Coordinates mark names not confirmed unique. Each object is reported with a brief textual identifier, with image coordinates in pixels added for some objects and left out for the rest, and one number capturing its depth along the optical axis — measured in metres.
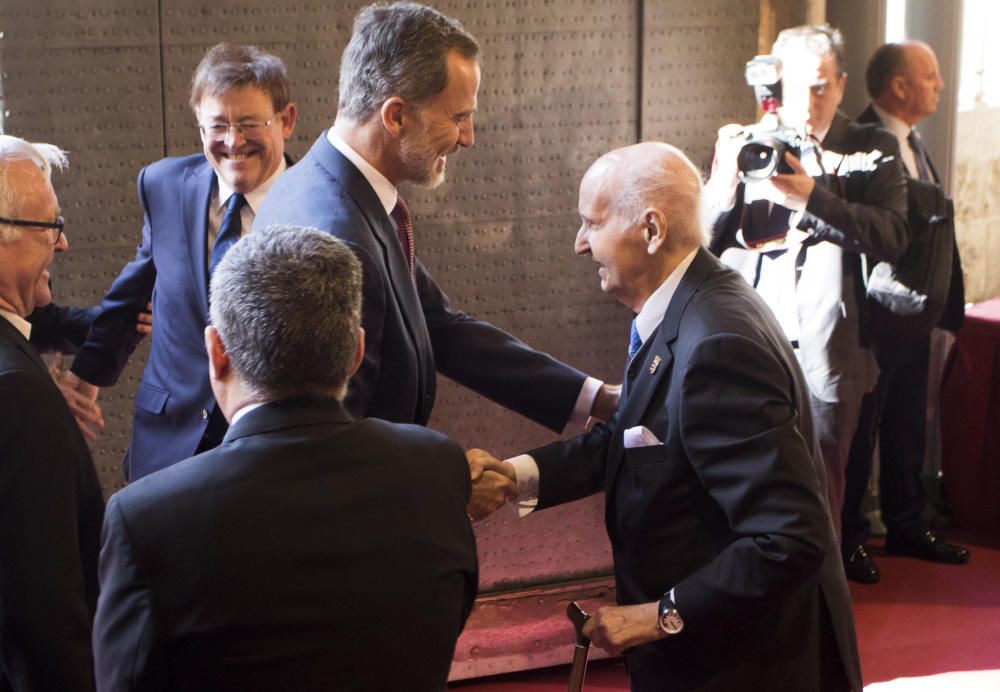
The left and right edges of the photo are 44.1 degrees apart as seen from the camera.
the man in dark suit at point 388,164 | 2.55
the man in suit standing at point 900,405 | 4.80
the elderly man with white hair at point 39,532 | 1.93
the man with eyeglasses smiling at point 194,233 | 3.30
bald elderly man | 2.19
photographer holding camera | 4.30
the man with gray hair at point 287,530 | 1.56
